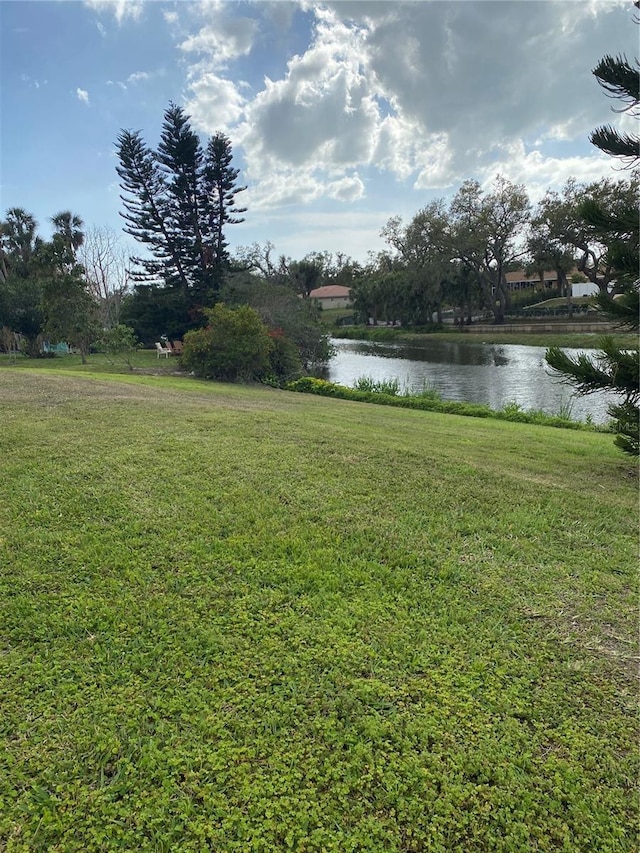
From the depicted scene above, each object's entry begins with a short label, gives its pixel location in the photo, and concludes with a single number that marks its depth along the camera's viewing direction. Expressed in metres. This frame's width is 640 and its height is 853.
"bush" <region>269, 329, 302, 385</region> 15.97
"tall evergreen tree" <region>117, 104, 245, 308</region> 25.44
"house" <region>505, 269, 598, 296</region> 47.28
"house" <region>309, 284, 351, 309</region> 71.31
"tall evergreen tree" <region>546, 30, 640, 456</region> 4.71
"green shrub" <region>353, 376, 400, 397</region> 14.21
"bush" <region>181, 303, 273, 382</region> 14.25
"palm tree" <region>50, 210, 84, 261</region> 27.64
